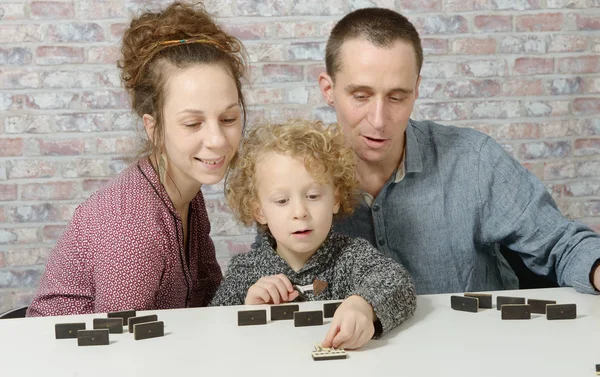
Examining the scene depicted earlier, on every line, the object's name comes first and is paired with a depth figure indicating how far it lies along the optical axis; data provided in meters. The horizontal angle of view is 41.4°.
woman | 1.87
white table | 1.34
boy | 1.84
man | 2.18
